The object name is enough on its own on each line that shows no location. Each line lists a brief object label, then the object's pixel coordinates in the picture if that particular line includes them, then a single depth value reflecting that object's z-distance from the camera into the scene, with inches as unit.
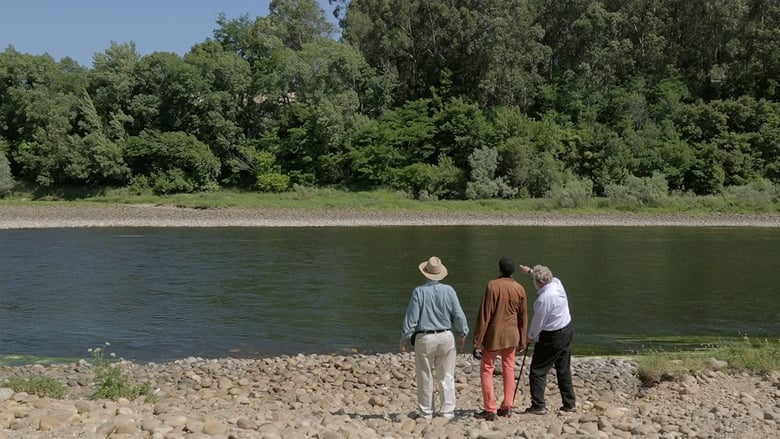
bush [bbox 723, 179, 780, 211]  2031.3
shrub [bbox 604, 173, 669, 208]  2095.2
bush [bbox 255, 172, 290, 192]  2405.3
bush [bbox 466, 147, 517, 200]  2199.8
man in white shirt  333.4
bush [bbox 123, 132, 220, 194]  2410.2
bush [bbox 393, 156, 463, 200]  2277.3
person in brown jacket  324.8
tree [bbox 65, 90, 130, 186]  2452.0
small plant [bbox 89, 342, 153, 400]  377.4
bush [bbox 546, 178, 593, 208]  2085.4
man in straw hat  318.0
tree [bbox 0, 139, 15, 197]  2447.1
